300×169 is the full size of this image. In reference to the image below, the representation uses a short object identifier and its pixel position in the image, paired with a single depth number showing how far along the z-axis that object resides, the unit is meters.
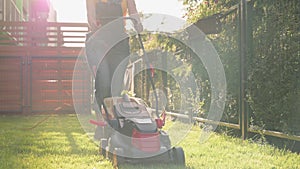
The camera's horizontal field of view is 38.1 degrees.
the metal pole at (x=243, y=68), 4.68
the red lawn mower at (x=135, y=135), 2.96
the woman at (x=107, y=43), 3.42
